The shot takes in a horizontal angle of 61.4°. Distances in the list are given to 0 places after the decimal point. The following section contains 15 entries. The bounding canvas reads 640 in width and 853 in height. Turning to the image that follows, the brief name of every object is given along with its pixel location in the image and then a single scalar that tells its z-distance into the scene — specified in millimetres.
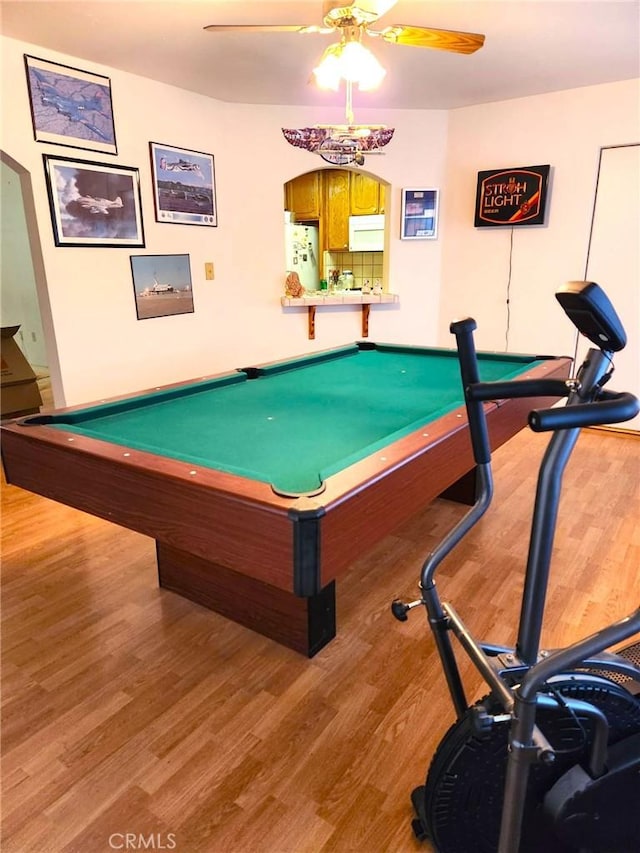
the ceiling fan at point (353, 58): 2213
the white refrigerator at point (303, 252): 6092
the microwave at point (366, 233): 6234
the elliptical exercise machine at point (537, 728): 909
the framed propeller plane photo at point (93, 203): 3195
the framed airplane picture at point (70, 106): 3033
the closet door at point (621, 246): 3920
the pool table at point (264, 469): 1203
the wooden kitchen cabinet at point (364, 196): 6133
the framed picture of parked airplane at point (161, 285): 3703
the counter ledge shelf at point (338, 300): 4535
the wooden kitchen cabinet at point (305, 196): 6488
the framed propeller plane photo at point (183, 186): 3719
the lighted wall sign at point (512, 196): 4213
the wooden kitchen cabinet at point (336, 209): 6336
